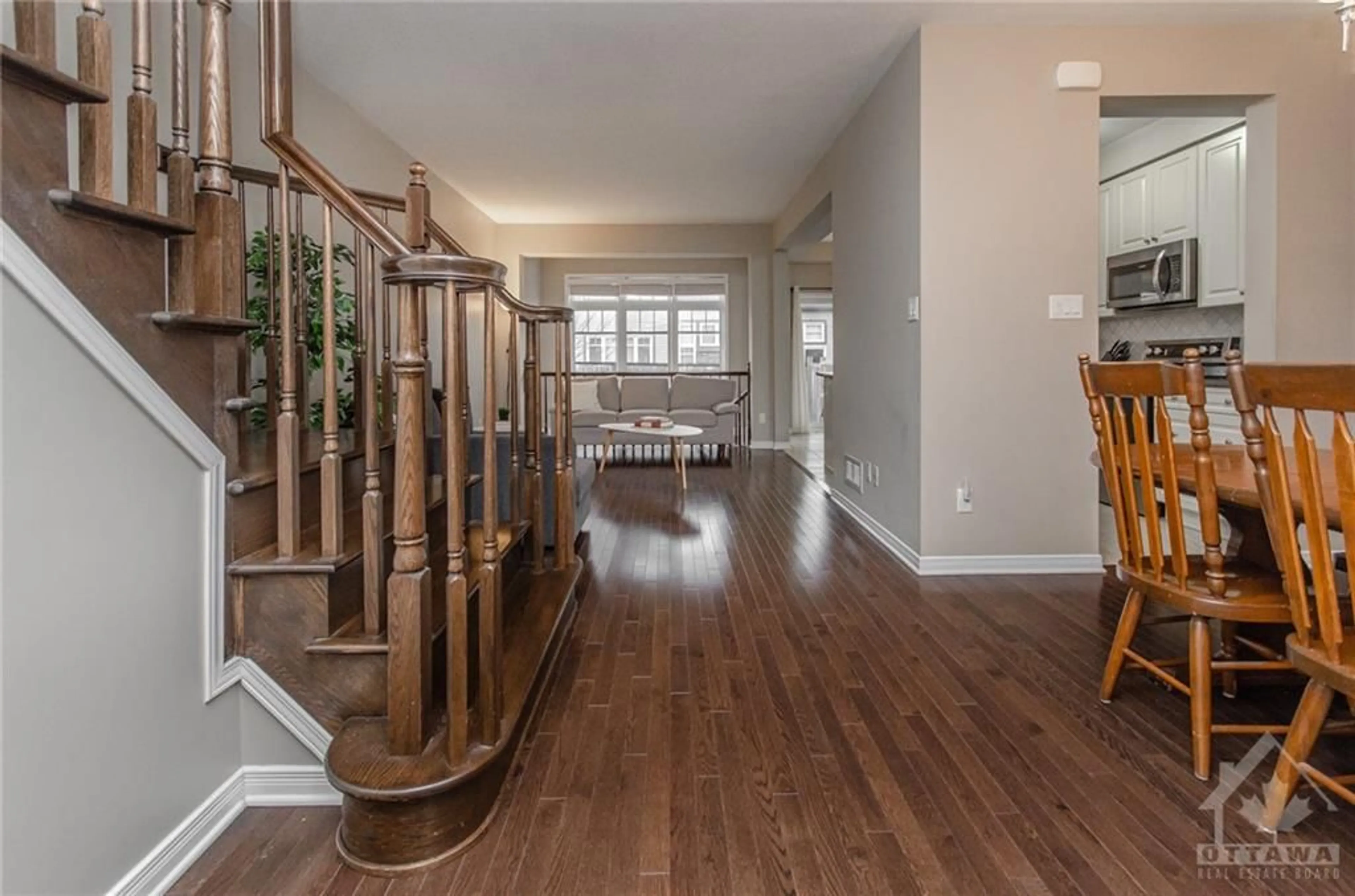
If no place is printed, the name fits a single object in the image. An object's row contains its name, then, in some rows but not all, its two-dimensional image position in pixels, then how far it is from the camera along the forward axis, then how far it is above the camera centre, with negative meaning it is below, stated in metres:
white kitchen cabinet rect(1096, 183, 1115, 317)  5.36 +1.36
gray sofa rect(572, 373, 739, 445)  7.77 +0.21
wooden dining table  1.58 -0.17
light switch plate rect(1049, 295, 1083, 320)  3.36 +0.51
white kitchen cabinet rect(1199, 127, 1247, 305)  4.17 +1.15
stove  4.51 +0.43
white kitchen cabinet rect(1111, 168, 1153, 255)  4.99 +1.44
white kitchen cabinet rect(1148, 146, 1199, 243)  4.55 +1.41
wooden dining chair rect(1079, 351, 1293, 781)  1.62 -0.33
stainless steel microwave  4.52 +0.91
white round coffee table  6.10 -0.13
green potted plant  2.92 +0.51
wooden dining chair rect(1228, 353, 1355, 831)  1.22 -0.18
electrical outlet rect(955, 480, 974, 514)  3.43 -0.39
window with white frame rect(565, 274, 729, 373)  9.80 +1.29
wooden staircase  1.27 -0.03
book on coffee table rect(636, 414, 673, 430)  6.64 -0.05
